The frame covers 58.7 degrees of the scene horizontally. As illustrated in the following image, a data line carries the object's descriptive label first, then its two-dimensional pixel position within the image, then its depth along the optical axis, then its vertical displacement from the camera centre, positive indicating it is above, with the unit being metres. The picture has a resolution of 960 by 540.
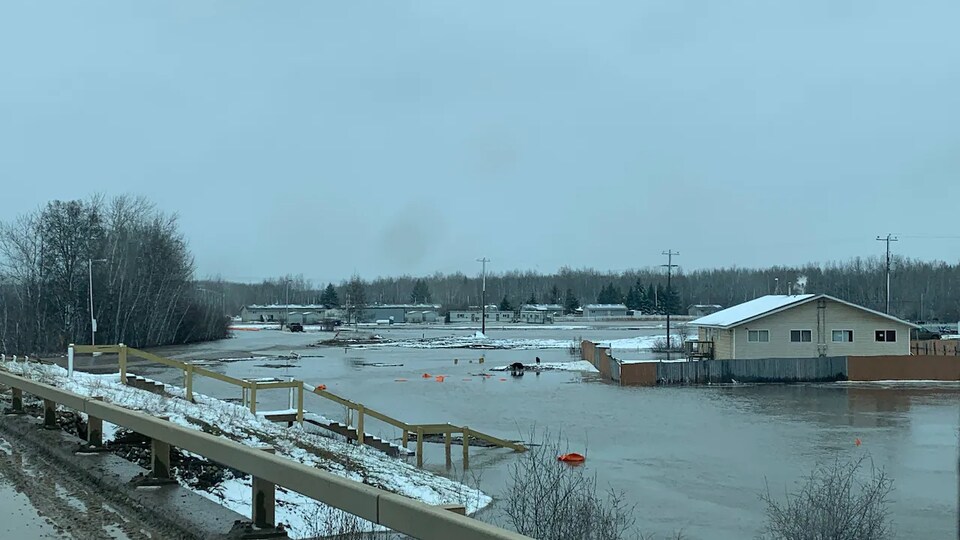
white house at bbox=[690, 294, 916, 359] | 50.41 -1.71
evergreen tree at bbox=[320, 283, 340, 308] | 194.50 +0.82
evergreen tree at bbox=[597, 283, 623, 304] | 191.50 +1.35
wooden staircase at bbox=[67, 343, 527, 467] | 21.16 -2.67
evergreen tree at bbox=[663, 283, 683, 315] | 158.45 -0.56
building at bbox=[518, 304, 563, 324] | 164.54 -2.23
